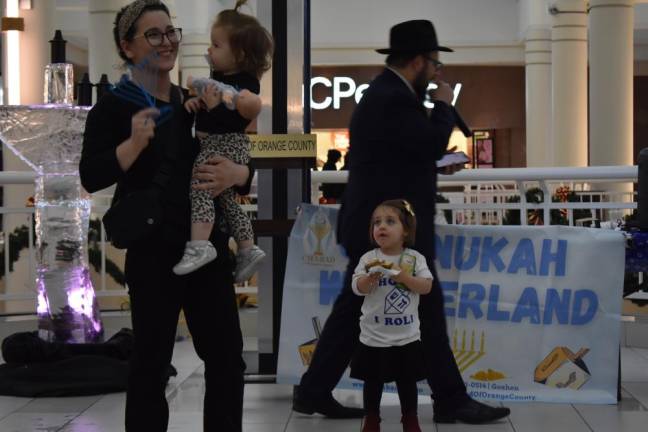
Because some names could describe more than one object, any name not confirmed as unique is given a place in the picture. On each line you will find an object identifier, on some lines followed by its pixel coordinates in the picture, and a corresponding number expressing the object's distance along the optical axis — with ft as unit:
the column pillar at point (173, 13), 58.44
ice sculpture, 19.65
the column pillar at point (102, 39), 40.32
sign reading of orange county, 18.42
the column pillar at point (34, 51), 42.86
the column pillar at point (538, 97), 70.85
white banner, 17.30
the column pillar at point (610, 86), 48.01
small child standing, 14.14
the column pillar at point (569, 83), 60.34
